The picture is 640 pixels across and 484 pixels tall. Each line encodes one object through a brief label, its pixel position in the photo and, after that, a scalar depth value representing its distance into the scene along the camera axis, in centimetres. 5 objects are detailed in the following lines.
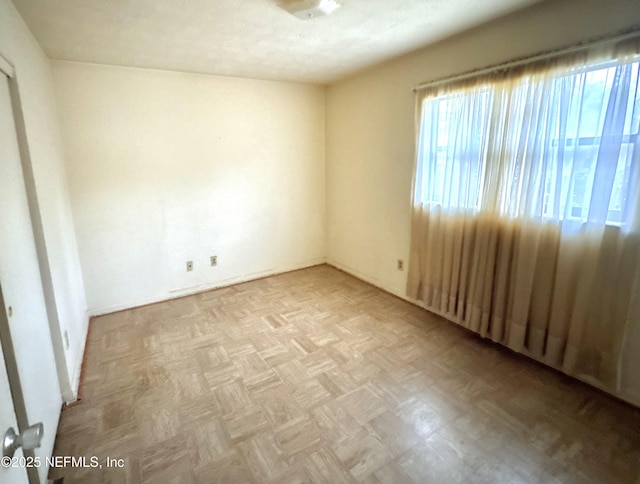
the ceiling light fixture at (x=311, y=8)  179
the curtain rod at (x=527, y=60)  170
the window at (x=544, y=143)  174
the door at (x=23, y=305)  125
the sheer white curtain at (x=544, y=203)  178
